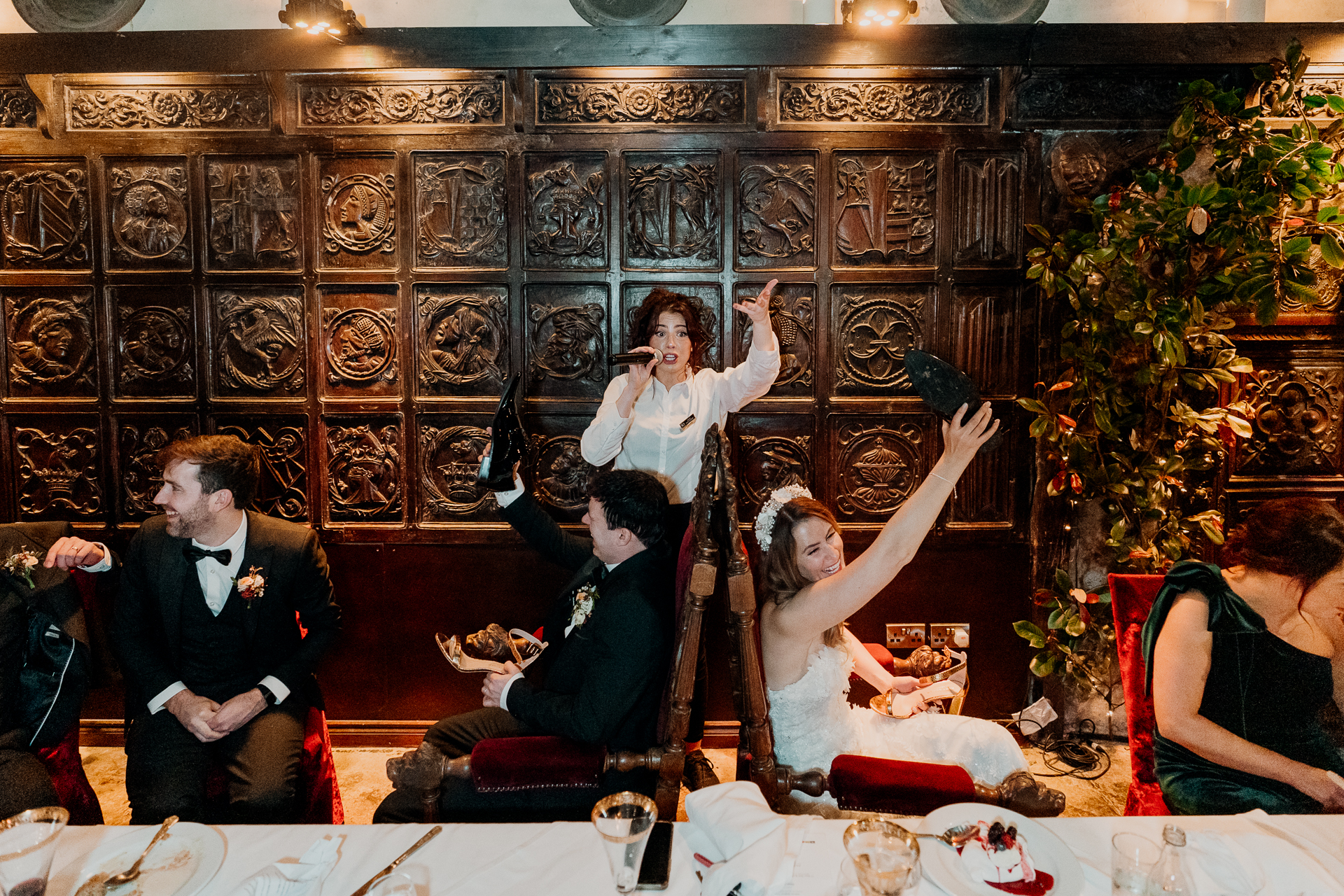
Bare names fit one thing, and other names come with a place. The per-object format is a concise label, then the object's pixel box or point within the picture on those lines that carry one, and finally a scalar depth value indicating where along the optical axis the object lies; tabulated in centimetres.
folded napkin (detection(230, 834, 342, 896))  126
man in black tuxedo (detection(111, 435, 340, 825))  222
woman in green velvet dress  182
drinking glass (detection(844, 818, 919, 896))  108
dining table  130
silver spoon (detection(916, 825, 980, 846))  134
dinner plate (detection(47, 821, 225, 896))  127
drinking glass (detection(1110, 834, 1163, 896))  118
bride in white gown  190
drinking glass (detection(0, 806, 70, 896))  108
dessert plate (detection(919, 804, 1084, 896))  126
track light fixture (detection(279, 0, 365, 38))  281
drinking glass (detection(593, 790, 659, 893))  116
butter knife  122
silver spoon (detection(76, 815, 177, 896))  121
